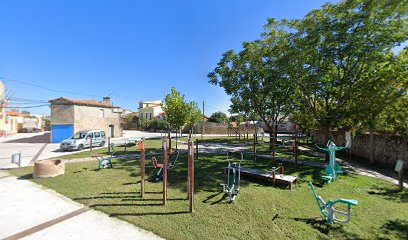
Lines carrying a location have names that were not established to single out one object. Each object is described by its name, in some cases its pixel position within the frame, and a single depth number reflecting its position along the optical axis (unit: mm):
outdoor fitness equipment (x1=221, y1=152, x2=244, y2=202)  5956
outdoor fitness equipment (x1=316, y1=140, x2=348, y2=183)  7936
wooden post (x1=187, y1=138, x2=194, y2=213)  5086
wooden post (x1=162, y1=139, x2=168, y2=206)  5523
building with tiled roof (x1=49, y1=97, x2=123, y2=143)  22688
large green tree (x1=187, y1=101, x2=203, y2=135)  33356
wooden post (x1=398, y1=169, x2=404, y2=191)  7007
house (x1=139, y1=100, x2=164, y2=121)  51528
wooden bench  7074
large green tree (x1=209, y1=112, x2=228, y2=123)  51531
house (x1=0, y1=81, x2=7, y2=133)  26594
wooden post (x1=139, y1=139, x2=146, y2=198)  6125
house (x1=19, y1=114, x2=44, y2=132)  40388
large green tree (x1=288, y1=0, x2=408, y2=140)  8500
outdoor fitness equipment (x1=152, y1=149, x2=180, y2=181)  7902
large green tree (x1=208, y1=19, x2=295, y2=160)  12875
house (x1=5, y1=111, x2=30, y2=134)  36078
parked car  16438
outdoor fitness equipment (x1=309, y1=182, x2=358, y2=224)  4387
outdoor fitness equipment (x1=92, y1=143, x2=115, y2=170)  10050
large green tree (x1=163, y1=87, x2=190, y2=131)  22828
